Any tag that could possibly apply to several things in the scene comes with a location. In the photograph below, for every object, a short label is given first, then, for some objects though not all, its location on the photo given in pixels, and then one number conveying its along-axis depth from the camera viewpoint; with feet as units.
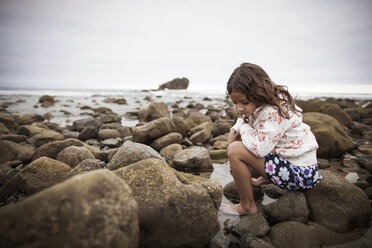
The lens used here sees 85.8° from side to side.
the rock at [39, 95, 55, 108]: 51.39
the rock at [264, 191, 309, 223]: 7.16
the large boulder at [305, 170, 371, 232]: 7.00
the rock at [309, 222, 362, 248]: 6.36
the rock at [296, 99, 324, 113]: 27.98
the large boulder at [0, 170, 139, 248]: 3.32
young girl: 7.13
